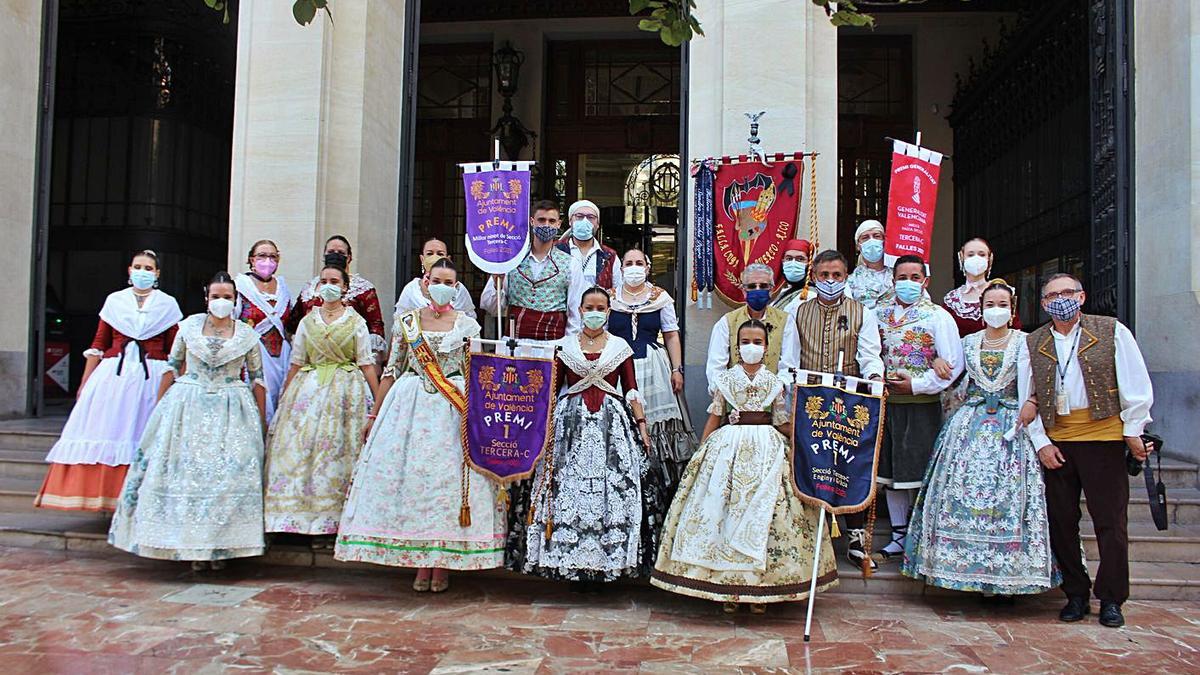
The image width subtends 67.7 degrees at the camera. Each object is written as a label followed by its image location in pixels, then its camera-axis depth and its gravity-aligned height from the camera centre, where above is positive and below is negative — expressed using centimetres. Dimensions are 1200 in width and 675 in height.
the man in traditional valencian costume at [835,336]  534 +28
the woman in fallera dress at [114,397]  577 -19
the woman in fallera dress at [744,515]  473 -73
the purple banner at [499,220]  584 +102
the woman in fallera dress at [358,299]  602 +50
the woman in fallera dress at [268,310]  625 +43
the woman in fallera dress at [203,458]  529 -53
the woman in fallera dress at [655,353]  571 +17
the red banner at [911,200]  636 +132
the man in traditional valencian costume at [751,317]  538 +36
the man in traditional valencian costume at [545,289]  604 +59
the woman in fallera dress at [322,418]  550 -29
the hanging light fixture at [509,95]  1200 +381
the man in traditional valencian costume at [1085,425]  473 -20
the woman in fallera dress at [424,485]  514 -64
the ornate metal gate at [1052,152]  723 +253
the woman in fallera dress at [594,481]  505 -60
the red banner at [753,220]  652 +118
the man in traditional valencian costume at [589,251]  607 +88
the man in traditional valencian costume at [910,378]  536 +4
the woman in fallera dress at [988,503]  486 -65
